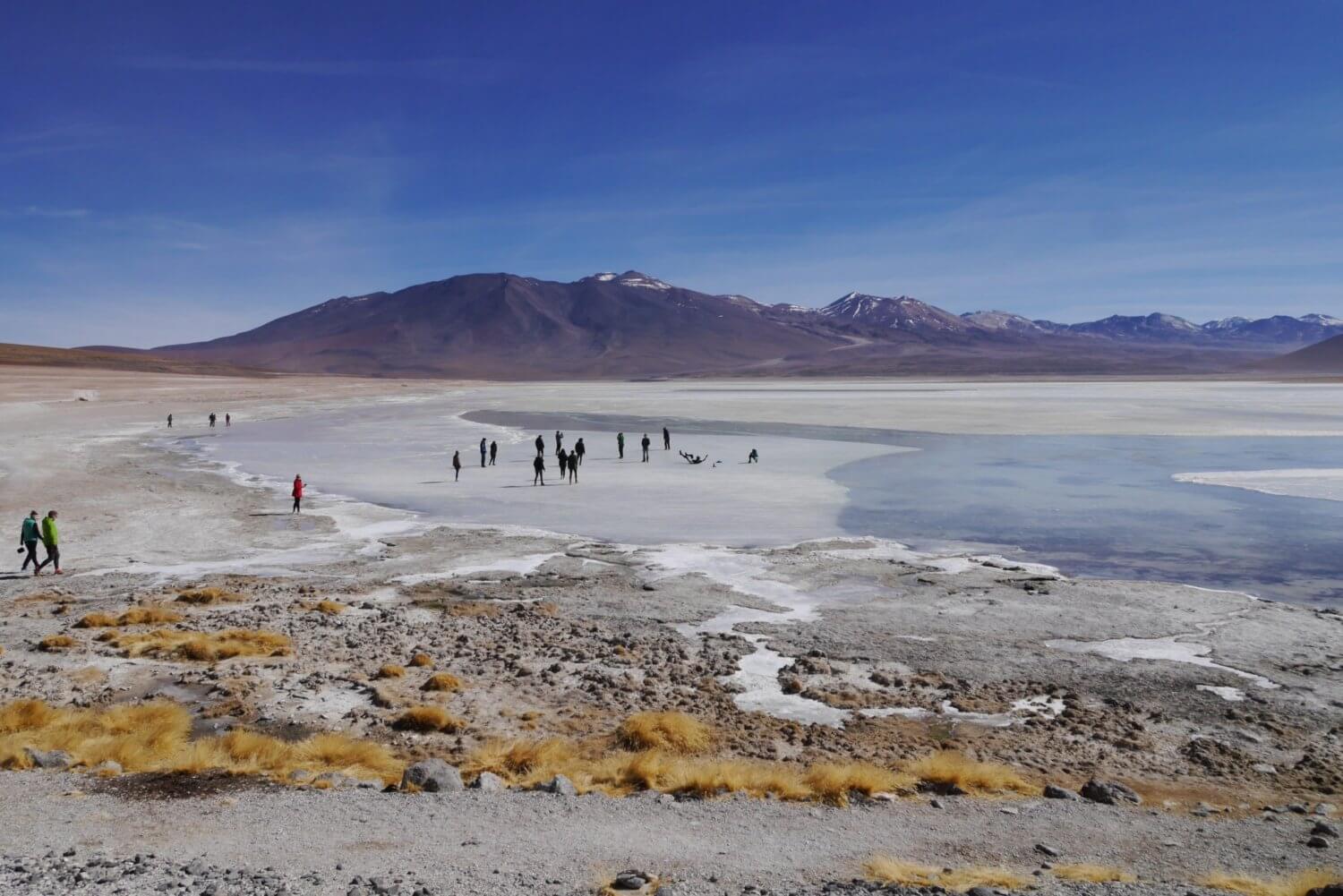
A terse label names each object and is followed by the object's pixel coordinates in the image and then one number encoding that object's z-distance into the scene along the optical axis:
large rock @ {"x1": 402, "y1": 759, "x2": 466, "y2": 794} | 7.59
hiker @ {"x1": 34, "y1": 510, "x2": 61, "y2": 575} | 14.91
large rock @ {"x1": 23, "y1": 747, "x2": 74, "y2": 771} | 7.84
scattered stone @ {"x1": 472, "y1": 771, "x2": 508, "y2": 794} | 7.61
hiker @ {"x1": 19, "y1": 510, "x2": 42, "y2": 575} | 14.95
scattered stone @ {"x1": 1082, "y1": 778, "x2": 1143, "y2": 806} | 7.55
